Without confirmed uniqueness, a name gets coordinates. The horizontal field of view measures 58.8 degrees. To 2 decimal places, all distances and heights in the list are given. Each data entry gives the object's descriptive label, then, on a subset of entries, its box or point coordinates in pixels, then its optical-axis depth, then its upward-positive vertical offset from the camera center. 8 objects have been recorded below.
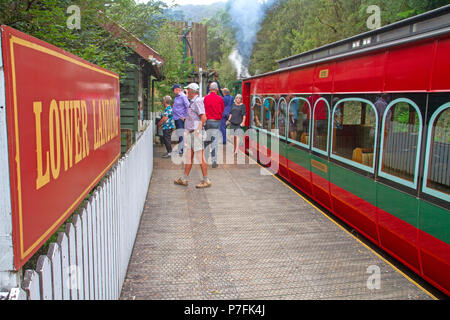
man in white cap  7.73 -0.50
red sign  1.28 -0.13
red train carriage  3.64 -0.35
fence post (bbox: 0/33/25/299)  1.22 -0.36
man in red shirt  9.20 -0.10
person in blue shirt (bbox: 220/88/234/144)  12.10 -0.01
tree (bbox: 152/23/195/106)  20.28 +2.33
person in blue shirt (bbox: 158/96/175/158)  11.41 -0.52
